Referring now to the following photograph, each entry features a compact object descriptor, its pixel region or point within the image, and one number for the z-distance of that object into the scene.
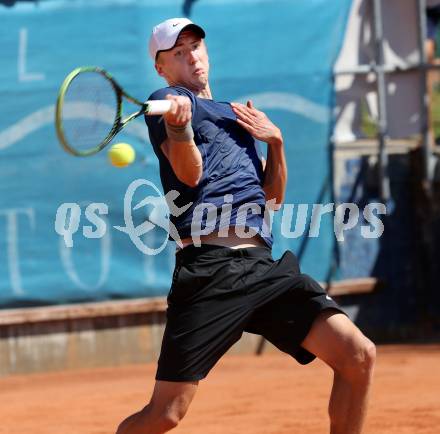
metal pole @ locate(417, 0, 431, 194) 19.84
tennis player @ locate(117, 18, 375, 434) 7.86
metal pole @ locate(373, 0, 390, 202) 19.69
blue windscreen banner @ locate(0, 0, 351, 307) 17.69
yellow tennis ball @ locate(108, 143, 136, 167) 7.73
